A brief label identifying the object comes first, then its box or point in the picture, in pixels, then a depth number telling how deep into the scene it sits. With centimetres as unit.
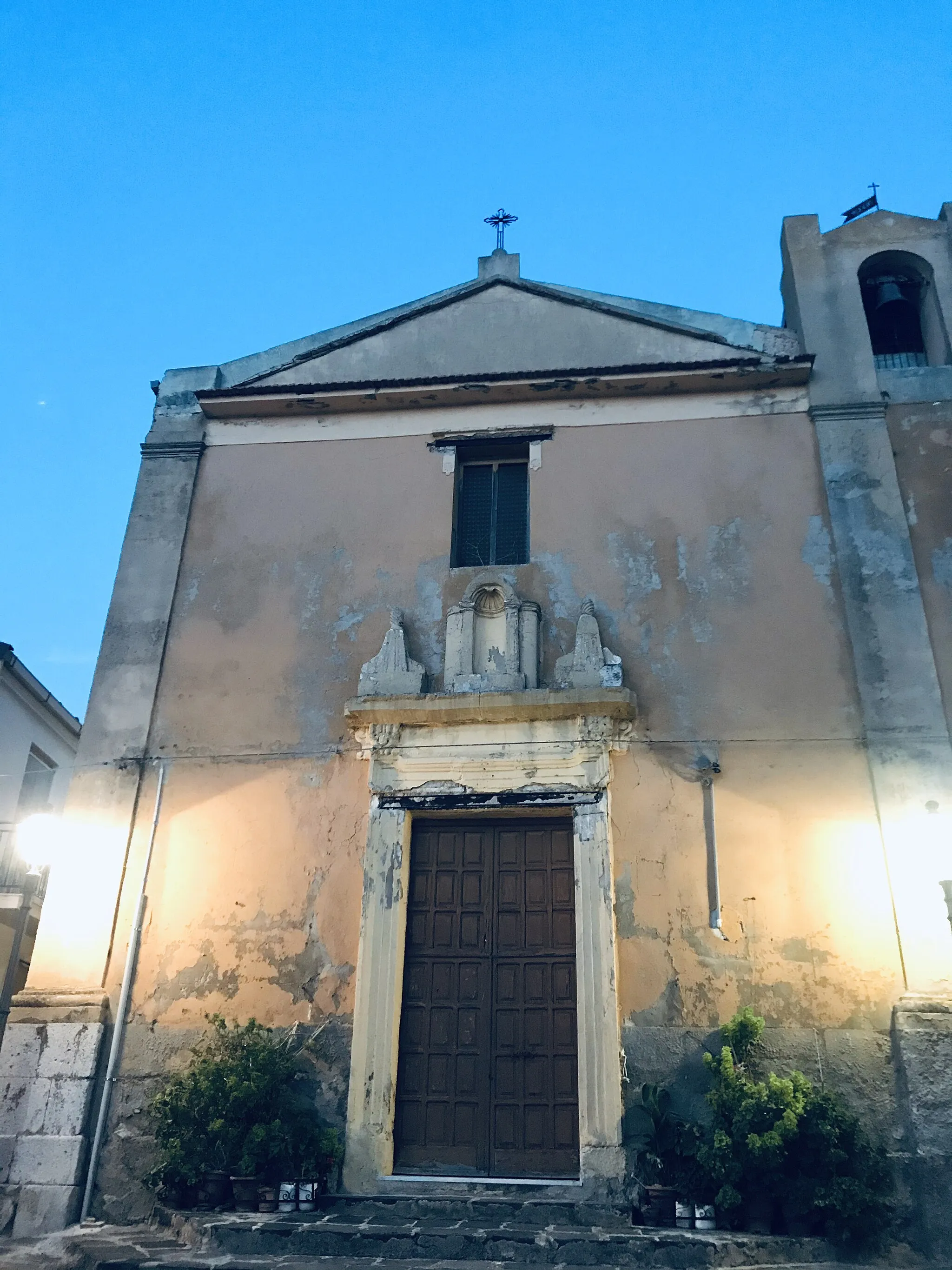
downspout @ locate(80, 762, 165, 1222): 808
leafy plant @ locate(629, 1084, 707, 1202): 722
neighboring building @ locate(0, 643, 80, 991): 1453
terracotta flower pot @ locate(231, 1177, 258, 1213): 739
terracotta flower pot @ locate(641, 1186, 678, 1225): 711
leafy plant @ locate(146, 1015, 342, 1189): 755
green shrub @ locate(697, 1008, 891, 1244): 689
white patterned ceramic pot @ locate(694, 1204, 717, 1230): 698
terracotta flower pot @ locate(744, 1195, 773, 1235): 694
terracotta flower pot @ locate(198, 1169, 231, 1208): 751
